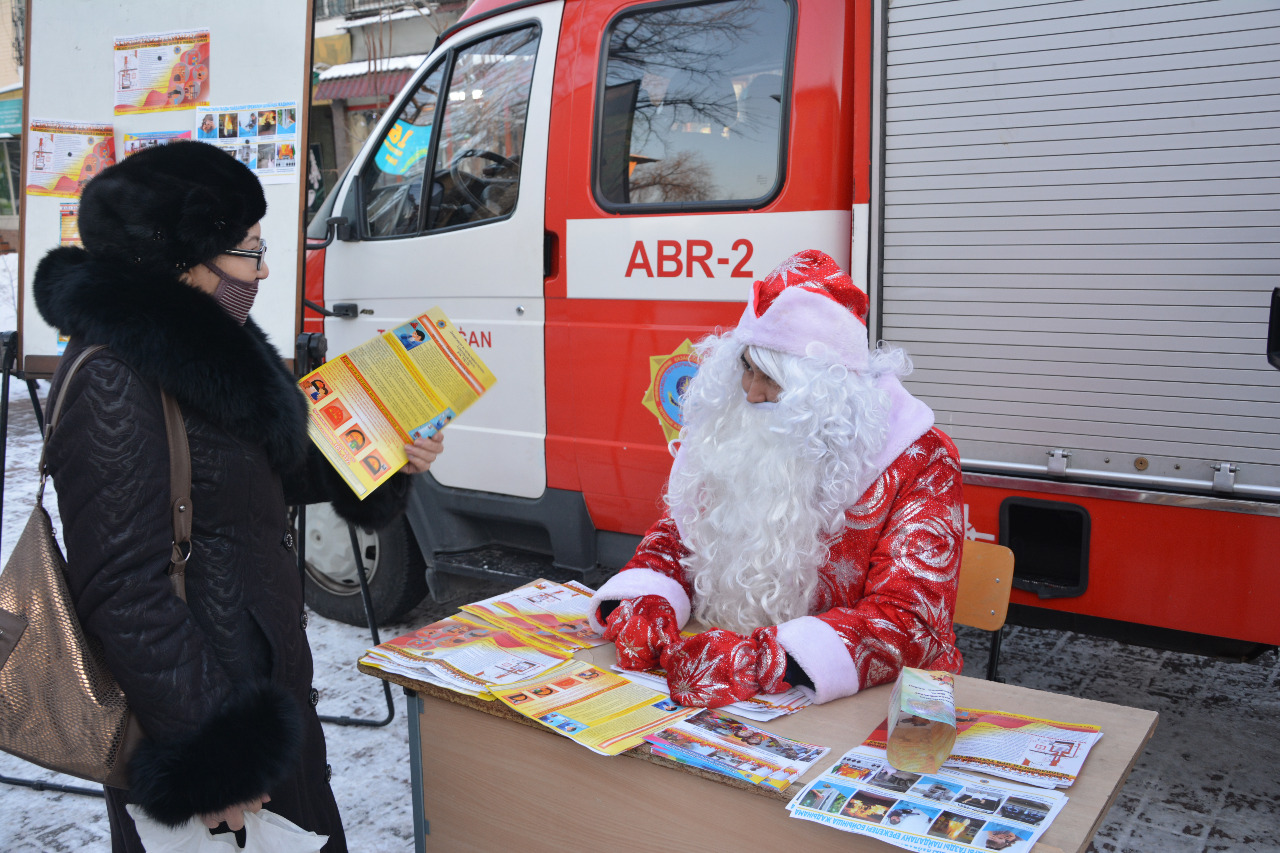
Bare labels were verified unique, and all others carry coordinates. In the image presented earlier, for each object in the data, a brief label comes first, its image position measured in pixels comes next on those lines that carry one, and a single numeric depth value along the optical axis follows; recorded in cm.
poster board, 301
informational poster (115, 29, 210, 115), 313
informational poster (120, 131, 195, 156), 320
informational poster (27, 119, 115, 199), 326
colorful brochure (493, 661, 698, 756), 167
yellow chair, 248
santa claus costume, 185
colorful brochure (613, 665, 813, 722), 177
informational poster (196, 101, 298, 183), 302
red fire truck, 257
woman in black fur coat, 152
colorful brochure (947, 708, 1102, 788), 153
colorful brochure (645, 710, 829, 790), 154
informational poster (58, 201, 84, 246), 331
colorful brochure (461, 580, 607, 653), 216
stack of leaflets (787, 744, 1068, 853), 133
